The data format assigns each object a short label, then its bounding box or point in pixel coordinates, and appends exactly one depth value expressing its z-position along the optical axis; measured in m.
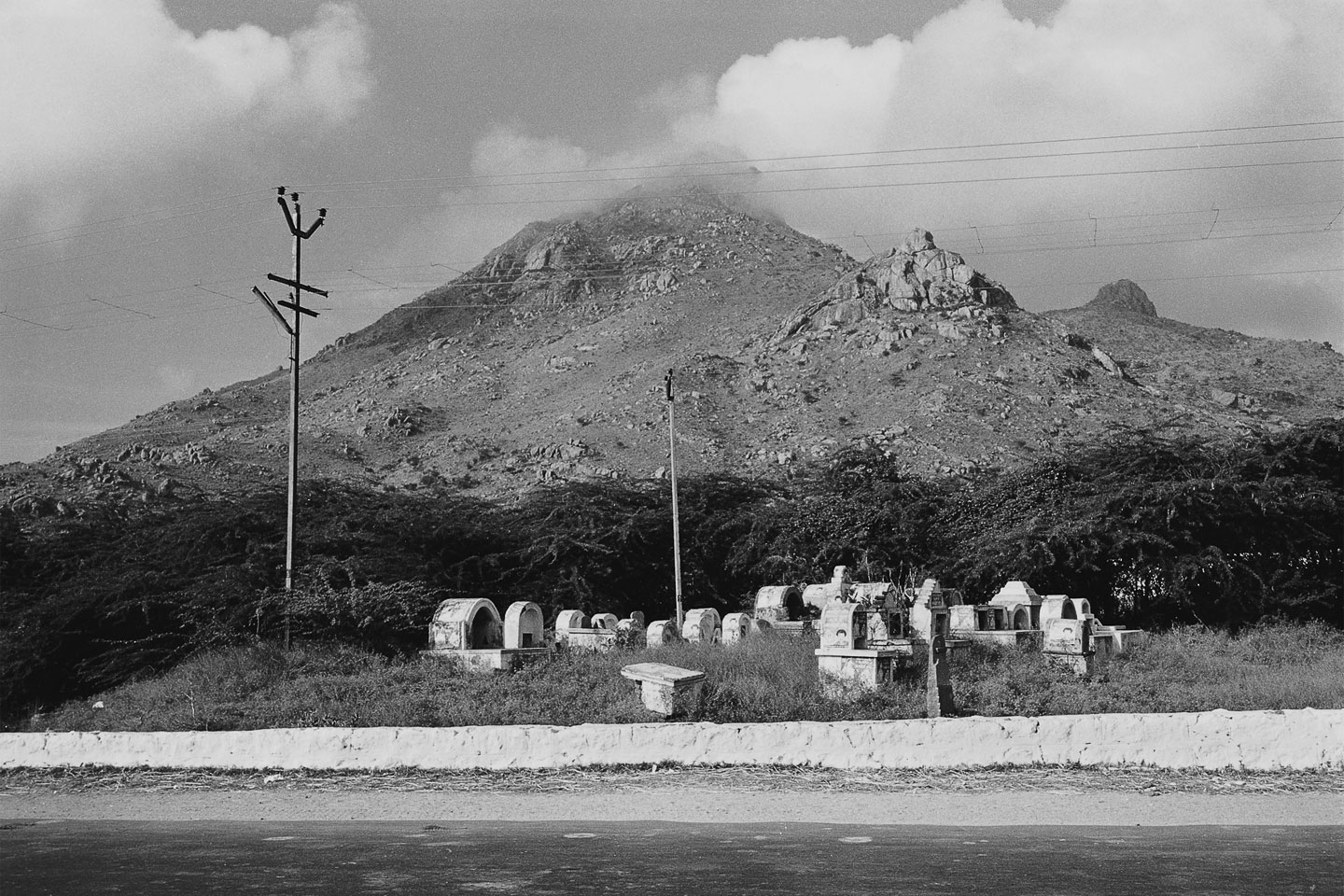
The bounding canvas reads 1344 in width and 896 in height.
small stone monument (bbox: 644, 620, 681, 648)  18.59
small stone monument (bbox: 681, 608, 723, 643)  20.23
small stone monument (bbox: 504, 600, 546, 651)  16.48
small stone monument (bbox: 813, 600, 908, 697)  13.09
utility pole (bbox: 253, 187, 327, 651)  16.97
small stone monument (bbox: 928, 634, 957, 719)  11.38
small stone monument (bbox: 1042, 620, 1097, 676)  15.88
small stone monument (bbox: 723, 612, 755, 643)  19.53
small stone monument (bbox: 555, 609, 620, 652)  18.67
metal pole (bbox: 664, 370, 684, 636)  24.80
